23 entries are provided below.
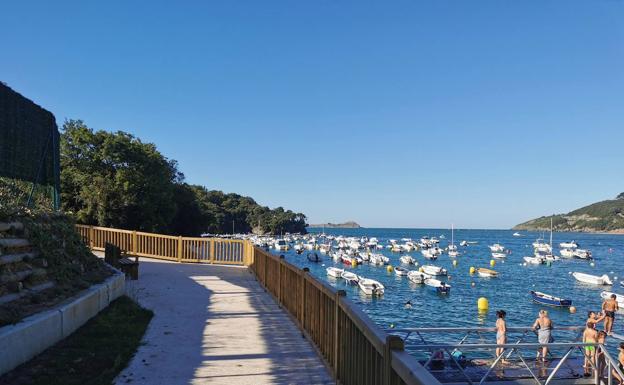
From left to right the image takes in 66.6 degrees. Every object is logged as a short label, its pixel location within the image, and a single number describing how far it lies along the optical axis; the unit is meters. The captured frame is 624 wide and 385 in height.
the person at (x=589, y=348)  10.53
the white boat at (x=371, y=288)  42.09
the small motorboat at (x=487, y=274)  62.03
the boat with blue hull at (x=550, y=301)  39.25
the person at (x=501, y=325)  13.59
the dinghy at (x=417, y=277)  51.22
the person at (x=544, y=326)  13.48
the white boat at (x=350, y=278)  48.84
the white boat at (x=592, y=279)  56.29
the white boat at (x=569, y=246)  115.99
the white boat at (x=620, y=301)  39.14
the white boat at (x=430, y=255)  88.50
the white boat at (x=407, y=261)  74.44
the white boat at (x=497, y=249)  110.31
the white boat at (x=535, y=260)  85.56
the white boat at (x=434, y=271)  60.56
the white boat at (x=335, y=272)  54.88
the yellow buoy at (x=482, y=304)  36.28
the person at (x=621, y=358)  11.70
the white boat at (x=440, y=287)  44.69
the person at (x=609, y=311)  17.70
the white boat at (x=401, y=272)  57.95
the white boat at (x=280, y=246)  108.19
